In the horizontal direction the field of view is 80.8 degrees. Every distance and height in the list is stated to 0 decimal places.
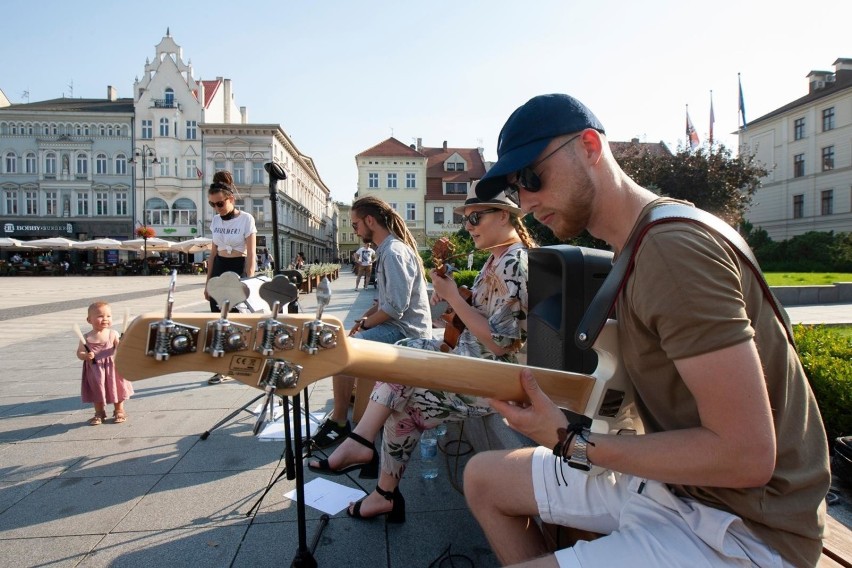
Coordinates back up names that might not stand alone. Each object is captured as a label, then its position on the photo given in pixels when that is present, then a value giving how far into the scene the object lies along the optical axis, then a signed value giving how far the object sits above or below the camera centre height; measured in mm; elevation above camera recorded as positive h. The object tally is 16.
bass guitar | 1246 -242
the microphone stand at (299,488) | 1989 -968
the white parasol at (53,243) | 36156 +2060
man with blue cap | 1053 -332
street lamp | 44000 +11051
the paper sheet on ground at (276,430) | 3752 -1234
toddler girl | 3961 -778
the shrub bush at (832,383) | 2758 -659
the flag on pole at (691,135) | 23297 +7101
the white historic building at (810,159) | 36719 +8635
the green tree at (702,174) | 21750 +4129
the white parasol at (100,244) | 36656 +2008
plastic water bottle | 3191 -1260
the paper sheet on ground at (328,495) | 2738 -1285
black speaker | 1924 -135
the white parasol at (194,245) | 36312 +1940
